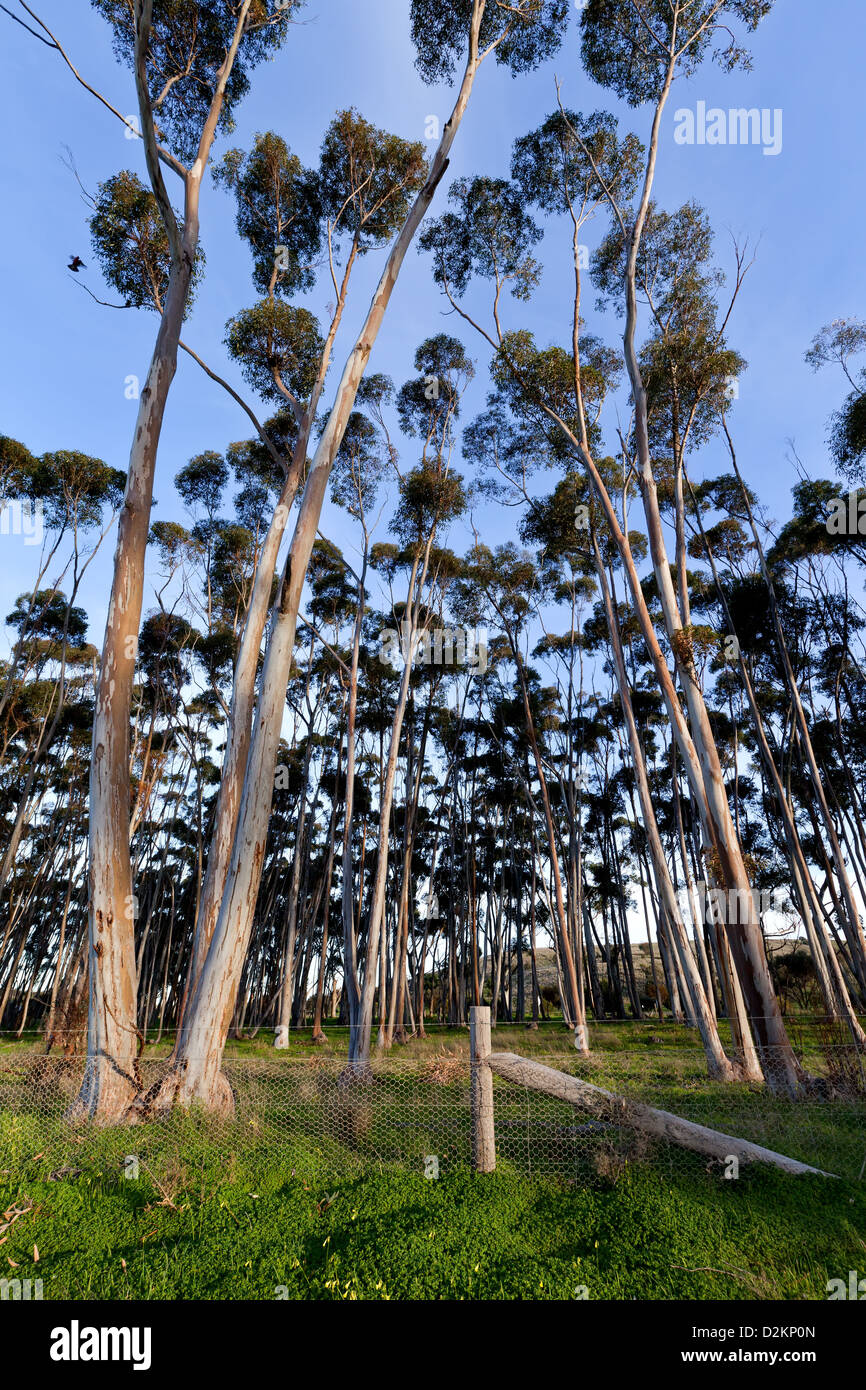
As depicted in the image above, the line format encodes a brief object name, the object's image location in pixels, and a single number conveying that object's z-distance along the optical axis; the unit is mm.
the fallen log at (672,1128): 4219
